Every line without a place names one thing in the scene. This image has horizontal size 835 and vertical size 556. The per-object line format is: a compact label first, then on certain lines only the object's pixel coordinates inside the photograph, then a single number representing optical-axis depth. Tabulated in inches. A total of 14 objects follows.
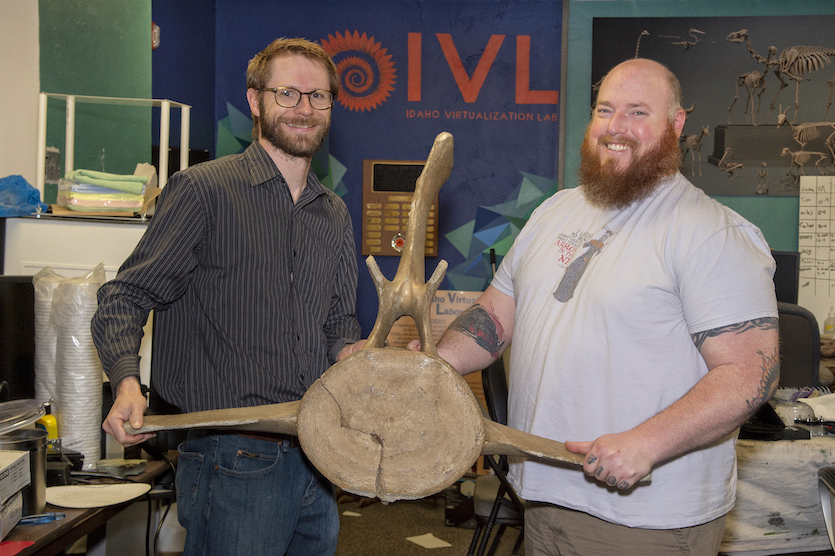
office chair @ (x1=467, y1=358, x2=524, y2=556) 99.7
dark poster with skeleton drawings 148.9
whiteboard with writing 149.0
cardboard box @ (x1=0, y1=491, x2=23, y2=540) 56.6
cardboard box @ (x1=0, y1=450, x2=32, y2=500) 56.7
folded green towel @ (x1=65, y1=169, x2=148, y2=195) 92.3
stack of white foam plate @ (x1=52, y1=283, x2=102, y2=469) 76.7
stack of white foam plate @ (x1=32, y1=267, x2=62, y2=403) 79.7
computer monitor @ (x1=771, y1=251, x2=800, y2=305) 136.6
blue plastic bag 89.8
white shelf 96.9
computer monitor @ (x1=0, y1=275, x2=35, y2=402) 78.5
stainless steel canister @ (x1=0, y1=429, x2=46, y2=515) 62.2
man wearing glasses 57.4
